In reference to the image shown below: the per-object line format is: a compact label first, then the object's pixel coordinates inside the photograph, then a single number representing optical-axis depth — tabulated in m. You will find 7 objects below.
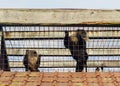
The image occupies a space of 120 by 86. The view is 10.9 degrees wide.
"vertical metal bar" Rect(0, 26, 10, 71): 9.79
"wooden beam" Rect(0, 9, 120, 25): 8.38
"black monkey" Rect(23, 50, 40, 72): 9.79
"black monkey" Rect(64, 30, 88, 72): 9.37
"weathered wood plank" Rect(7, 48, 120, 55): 10.66
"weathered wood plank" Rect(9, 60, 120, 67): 11.09
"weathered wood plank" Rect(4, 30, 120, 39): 9.80
